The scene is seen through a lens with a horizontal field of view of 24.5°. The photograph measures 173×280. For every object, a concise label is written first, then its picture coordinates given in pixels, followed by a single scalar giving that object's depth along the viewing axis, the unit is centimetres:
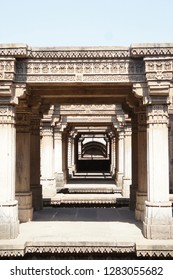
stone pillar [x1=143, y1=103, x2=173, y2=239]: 772
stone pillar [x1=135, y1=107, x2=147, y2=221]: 991
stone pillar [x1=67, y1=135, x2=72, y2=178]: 2626
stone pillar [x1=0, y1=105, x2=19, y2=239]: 773
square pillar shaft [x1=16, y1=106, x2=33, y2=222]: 973
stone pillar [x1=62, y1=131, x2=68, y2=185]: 2088
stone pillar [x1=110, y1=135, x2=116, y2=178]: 2691
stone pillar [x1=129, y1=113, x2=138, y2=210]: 1129
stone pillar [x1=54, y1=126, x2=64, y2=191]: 1922
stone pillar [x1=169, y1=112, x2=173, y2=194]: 1764
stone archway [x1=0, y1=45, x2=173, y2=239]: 770
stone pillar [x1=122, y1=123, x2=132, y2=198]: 1647
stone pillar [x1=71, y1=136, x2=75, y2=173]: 2778
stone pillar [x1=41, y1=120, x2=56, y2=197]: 1623
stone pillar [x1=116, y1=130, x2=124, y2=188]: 1935
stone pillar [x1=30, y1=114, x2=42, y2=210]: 1141
